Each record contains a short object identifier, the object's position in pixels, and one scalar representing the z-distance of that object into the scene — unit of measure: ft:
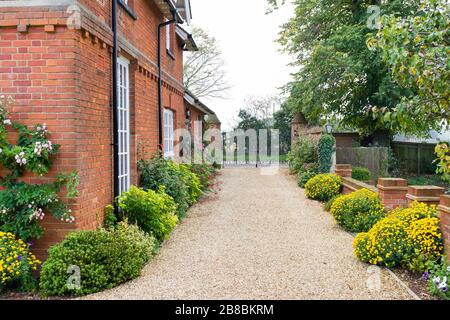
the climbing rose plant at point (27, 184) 17.02
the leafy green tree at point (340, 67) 50.14
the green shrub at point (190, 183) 35.98
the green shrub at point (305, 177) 51.34
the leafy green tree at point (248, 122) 105.60
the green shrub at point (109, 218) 21.66
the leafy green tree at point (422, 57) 16.20
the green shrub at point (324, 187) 39.29
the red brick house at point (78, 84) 17.78
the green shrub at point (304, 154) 55.14
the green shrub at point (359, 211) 26.09
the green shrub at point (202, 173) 43.80
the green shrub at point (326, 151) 48.80
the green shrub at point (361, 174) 48.65
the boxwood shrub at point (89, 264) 16.11
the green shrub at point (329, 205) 34.86
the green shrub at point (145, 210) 22.88
